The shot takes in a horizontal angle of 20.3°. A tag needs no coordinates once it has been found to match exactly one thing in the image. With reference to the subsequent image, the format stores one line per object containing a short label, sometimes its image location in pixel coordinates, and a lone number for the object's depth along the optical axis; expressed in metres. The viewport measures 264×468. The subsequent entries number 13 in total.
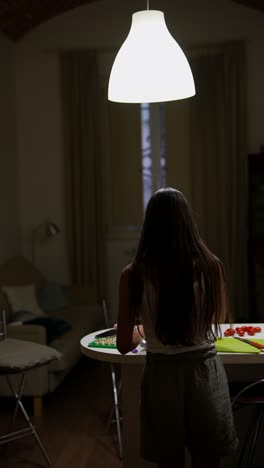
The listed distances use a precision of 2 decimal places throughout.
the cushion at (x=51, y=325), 5.70
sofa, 5.15
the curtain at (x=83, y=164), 7.32
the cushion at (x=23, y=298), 6.20
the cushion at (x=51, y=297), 6.62
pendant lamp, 2.88
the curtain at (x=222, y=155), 7.17
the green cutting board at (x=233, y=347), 3.11
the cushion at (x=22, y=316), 5.82
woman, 2.46
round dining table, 3.19
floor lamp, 7.26
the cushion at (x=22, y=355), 4.13
